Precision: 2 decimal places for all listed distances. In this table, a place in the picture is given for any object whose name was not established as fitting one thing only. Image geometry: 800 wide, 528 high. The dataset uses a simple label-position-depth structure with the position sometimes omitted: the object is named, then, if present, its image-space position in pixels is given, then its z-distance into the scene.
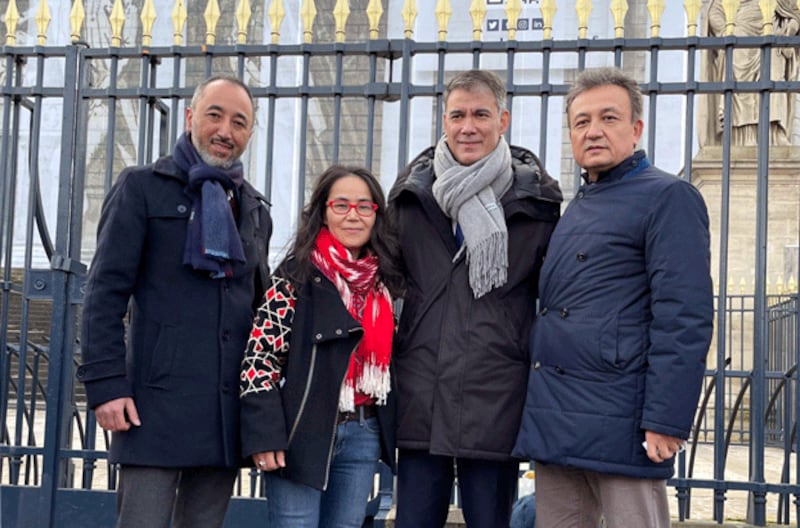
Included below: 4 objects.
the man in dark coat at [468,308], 2.82
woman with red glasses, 2.74
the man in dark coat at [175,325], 2.76
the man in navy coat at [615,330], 2.50
